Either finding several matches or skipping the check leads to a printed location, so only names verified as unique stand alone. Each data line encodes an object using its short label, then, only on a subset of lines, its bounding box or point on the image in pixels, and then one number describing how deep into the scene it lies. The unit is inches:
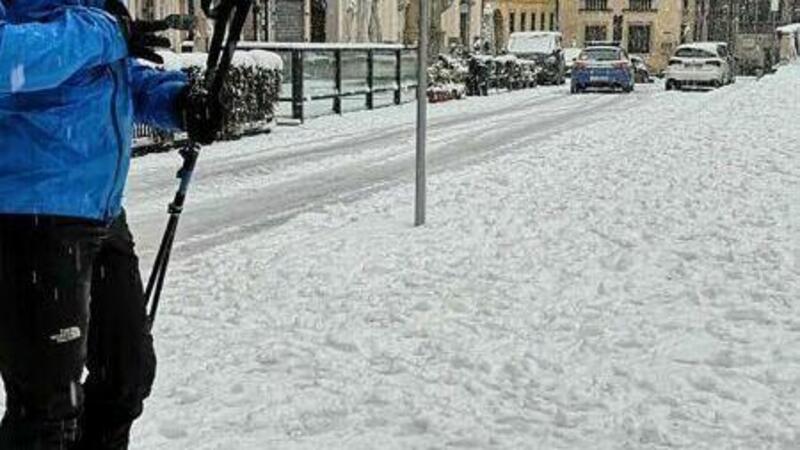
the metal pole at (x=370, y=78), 961.5
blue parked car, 1353.3
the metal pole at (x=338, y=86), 887.4
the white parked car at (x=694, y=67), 1418.6
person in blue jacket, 92.7
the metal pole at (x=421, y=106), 336.8
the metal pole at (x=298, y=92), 805.9
